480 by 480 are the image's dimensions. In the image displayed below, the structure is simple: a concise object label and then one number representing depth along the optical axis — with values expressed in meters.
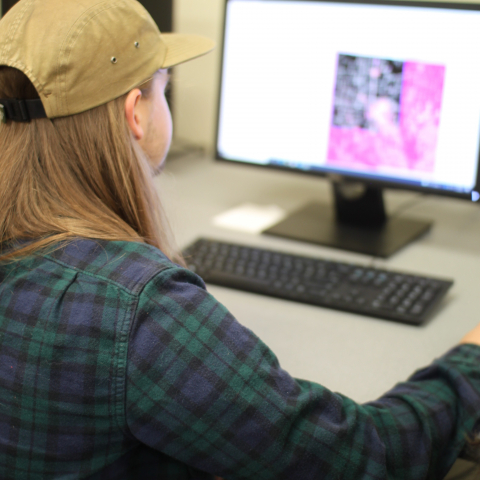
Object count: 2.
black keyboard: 2.20
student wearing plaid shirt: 1.83
